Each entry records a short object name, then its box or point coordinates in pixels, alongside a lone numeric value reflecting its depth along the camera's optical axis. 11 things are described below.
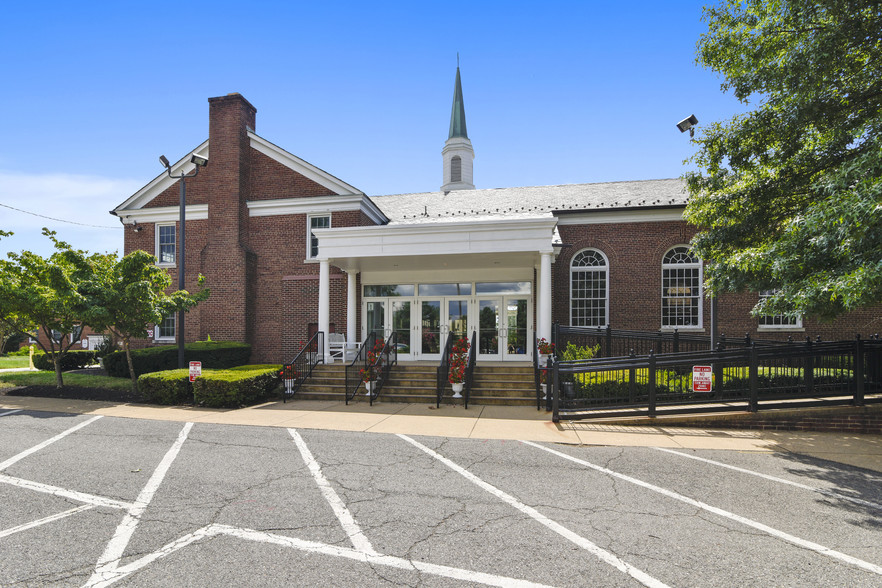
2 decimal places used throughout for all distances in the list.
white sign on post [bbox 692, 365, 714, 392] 8.97
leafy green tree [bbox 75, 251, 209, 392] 11.80
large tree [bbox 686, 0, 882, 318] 6.47
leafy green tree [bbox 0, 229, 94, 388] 11.39
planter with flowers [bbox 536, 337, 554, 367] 11.80
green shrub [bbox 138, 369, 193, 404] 11.45
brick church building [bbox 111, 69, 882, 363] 15.55
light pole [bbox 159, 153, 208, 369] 13.39
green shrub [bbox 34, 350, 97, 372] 18.48
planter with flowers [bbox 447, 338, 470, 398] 11.36
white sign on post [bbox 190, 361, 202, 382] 11.15
